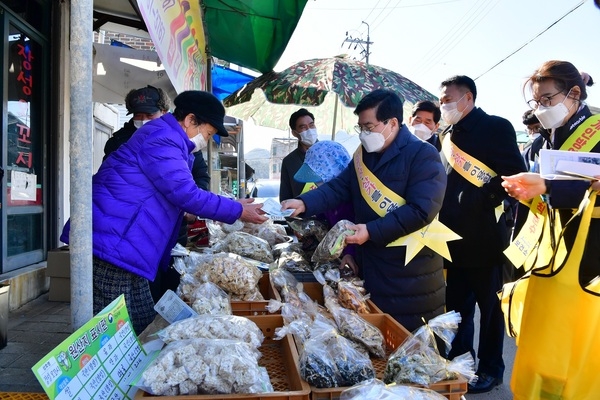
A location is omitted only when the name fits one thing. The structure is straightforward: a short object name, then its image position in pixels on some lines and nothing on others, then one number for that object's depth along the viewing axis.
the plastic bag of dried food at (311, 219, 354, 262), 2.10
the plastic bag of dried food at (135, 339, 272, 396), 1.18
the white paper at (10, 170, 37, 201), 4.15
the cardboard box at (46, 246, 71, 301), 4.14
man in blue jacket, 2.10
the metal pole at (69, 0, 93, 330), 1.32
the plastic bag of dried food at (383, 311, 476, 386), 1.33
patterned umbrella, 4.12
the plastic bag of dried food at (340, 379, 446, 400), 1.15
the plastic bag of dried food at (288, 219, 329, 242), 2.81
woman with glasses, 1.96
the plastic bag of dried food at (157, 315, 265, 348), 1.43
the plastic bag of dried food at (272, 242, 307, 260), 2.91
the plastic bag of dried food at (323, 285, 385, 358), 1.63
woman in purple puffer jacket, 1.92
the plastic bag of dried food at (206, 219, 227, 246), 3.55
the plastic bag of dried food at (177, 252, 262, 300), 2.12
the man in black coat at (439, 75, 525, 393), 2.97
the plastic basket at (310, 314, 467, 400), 1.24
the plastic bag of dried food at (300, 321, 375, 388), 1.29
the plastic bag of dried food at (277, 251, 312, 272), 2.64
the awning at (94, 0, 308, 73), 4.56
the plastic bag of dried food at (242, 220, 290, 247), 3.45
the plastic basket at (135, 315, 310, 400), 1.17
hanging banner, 2.26
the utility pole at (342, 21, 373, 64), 30.94
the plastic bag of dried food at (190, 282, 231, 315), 1.78
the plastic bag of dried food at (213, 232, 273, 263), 2.88
